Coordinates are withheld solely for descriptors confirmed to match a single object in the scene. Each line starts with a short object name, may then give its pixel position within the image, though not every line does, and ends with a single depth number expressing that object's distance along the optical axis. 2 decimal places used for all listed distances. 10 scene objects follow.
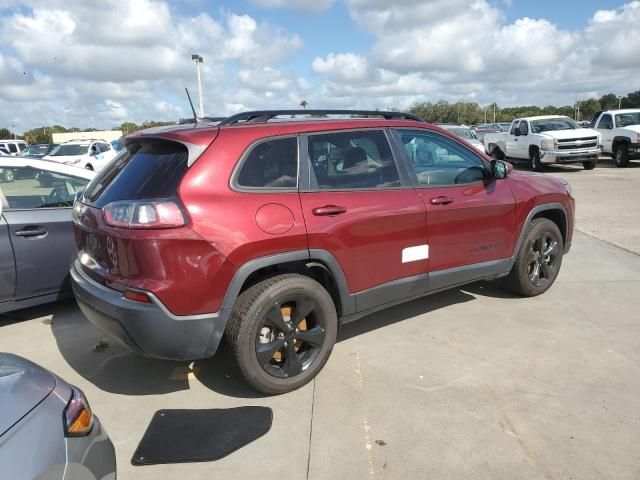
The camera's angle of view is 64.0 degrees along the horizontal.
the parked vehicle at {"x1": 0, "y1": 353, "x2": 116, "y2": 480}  1.59
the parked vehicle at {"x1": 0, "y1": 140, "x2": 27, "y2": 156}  28.45
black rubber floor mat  2.78
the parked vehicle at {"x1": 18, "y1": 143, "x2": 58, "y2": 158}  25.59
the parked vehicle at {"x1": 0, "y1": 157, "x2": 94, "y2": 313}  4.32
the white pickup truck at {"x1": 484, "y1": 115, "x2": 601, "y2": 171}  17.09
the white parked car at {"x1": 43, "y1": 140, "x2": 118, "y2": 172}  20.58
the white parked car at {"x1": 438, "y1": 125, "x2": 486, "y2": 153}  17.80
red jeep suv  2.90
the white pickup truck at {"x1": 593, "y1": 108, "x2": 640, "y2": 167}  17.72
